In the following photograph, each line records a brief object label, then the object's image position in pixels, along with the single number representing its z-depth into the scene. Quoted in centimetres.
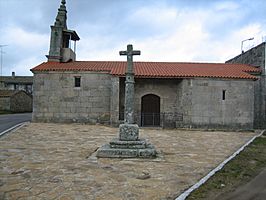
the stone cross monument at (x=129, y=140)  809
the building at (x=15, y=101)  3559
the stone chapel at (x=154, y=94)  1764
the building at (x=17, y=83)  5172
